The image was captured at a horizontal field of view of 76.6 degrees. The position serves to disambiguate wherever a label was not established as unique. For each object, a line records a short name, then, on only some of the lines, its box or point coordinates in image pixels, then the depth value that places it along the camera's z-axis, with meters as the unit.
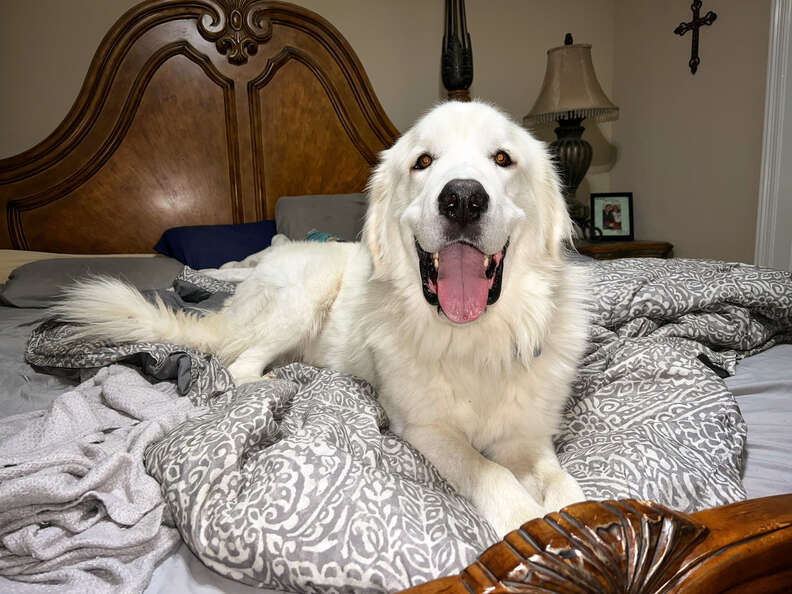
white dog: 1.17
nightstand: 3.63
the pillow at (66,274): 2.34
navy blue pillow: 2.87
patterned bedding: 0.74
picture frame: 4.24
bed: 0.52
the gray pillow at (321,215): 3.07
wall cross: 3.41
